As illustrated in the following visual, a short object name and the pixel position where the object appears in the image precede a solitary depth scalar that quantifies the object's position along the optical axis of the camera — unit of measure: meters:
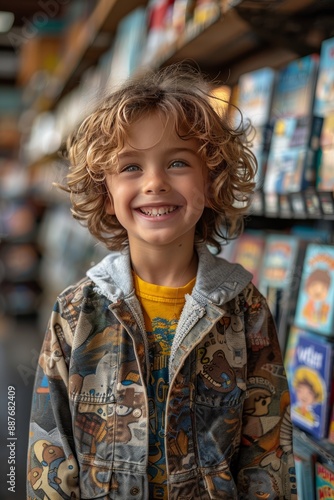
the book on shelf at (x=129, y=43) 2.28
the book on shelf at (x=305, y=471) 1.23
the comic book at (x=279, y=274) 1.45
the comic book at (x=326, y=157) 1.27
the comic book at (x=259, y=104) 1.52
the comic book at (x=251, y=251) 1.62
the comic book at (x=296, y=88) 1.39
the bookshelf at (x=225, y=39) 1.44
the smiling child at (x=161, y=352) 0.97
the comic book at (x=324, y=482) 1.18
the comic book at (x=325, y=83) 1.31
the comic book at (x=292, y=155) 1.32
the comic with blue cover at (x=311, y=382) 1.26
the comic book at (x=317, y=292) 1.30
